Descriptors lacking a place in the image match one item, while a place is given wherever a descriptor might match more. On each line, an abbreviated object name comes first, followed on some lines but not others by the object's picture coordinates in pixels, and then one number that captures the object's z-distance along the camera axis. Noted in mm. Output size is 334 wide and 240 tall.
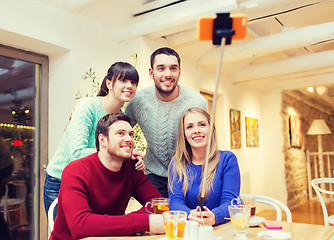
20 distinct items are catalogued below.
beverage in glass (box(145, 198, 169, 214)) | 1372
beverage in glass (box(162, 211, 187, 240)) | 1146
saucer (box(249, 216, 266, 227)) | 1391
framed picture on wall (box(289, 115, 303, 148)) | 7072
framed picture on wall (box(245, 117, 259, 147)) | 6105
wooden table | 1229
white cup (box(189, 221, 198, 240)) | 1135
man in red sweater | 1292
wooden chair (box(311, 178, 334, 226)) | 3002
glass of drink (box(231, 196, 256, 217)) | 1336
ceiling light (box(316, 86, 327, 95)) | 6199
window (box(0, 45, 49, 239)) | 2965
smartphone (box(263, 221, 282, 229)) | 1349
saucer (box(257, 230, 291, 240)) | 1202
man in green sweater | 2033
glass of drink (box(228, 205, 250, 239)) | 1225
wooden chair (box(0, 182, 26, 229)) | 2893
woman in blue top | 1707
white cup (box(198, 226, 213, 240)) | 1129
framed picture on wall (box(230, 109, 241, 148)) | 5523
